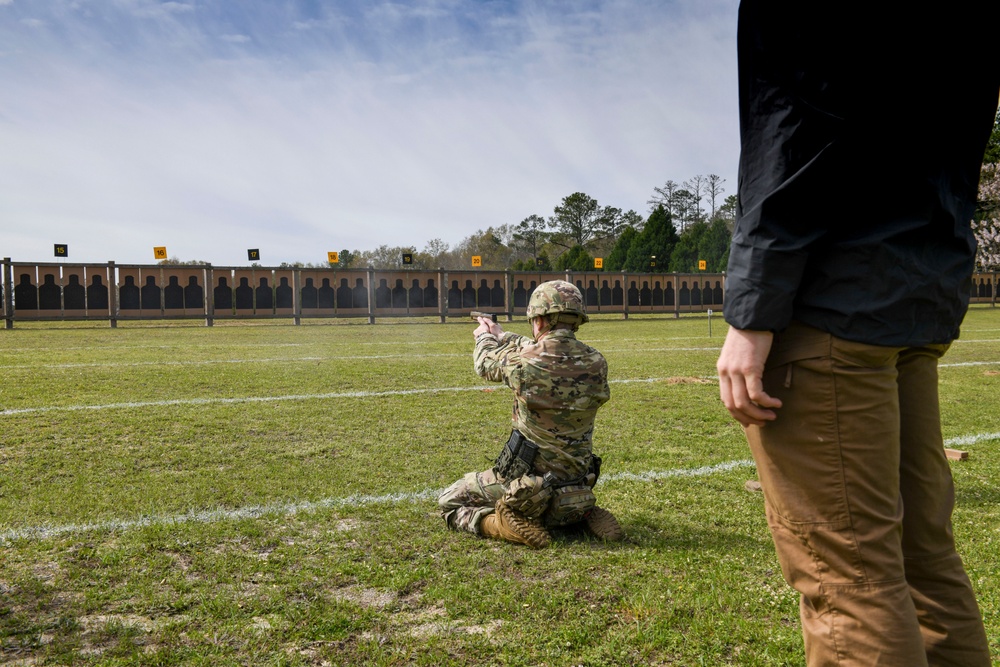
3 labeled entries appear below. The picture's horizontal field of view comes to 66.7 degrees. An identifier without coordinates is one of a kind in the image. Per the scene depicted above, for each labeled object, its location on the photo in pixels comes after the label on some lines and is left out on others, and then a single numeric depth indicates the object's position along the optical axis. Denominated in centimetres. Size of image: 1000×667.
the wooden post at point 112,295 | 2411
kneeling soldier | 340
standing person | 142
